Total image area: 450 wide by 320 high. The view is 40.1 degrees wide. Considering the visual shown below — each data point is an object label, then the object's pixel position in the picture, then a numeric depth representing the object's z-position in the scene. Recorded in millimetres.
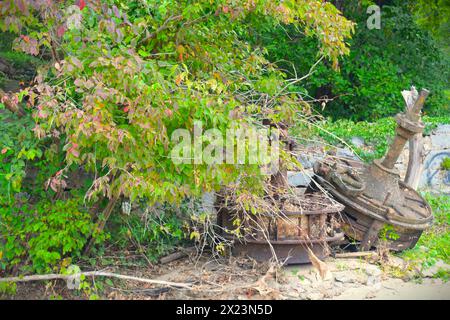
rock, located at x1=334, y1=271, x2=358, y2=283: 6703
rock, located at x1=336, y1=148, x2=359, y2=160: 10530
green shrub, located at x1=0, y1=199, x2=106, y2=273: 5805
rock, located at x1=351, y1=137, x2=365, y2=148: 11078
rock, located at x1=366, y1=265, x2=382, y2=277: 6870
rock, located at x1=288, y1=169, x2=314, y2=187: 9908
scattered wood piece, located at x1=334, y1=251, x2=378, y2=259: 7426
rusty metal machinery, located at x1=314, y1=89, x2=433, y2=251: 7461
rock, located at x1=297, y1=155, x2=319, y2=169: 9912
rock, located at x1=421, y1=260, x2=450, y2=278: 7250
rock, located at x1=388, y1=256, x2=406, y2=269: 7313
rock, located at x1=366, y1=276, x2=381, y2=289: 6660
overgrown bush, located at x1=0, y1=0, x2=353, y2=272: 5062
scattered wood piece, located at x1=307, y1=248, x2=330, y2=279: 6605
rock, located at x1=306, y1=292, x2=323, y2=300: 6195
